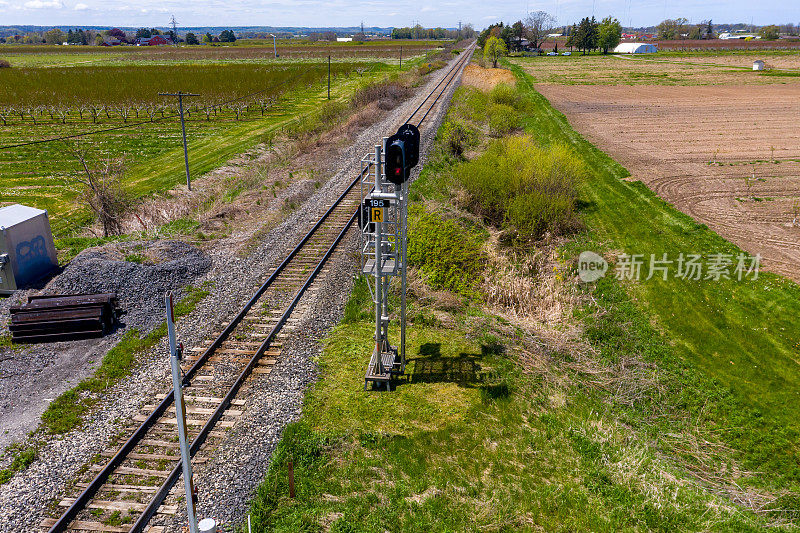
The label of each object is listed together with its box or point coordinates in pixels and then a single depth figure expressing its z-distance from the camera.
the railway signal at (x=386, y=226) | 10.71
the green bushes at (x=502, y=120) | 36.09
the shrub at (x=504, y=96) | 43.62
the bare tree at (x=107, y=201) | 22.23
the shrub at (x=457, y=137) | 29.83
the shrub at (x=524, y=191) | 20.28
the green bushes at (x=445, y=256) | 16.55
